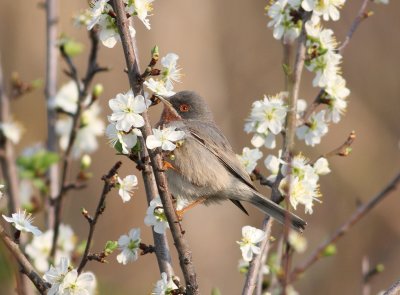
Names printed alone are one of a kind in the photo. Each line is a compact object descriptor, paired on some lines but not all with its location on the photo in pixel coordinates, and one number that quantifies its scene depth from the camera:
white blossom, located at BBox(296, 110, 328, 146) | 7.69
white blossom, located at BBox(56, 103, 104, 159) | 9.71
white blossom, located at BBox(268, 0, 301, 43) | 7.54
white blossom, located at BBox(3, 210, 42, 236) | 5.46
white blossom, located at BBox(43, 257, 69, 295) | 5.64
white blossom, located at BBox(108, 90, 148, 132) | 5.55
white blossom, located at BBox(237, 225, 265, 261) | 6.40
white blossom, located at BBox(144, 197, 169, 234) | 6.43
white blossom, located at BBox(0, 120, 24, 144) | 8.62
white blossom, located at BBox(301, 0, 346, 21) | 7.21
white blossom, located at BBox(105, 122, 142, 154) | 5.82
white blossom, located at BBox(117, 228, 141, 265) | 6.51
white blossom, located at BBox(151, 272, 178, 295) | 6.05
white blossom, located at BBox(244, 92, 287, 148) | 7.35
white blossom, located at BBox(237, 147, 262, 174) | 7.52
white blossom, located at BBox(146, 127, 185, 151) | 5.61
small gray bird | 8.17
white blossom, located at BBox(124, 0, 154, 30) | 5.83
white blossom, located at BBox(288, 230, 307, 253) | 4.41
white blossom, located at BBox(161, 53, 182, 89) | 6.16
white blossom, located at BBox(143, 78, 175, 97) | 6.04
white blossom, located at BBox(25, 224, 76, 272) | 7.89
